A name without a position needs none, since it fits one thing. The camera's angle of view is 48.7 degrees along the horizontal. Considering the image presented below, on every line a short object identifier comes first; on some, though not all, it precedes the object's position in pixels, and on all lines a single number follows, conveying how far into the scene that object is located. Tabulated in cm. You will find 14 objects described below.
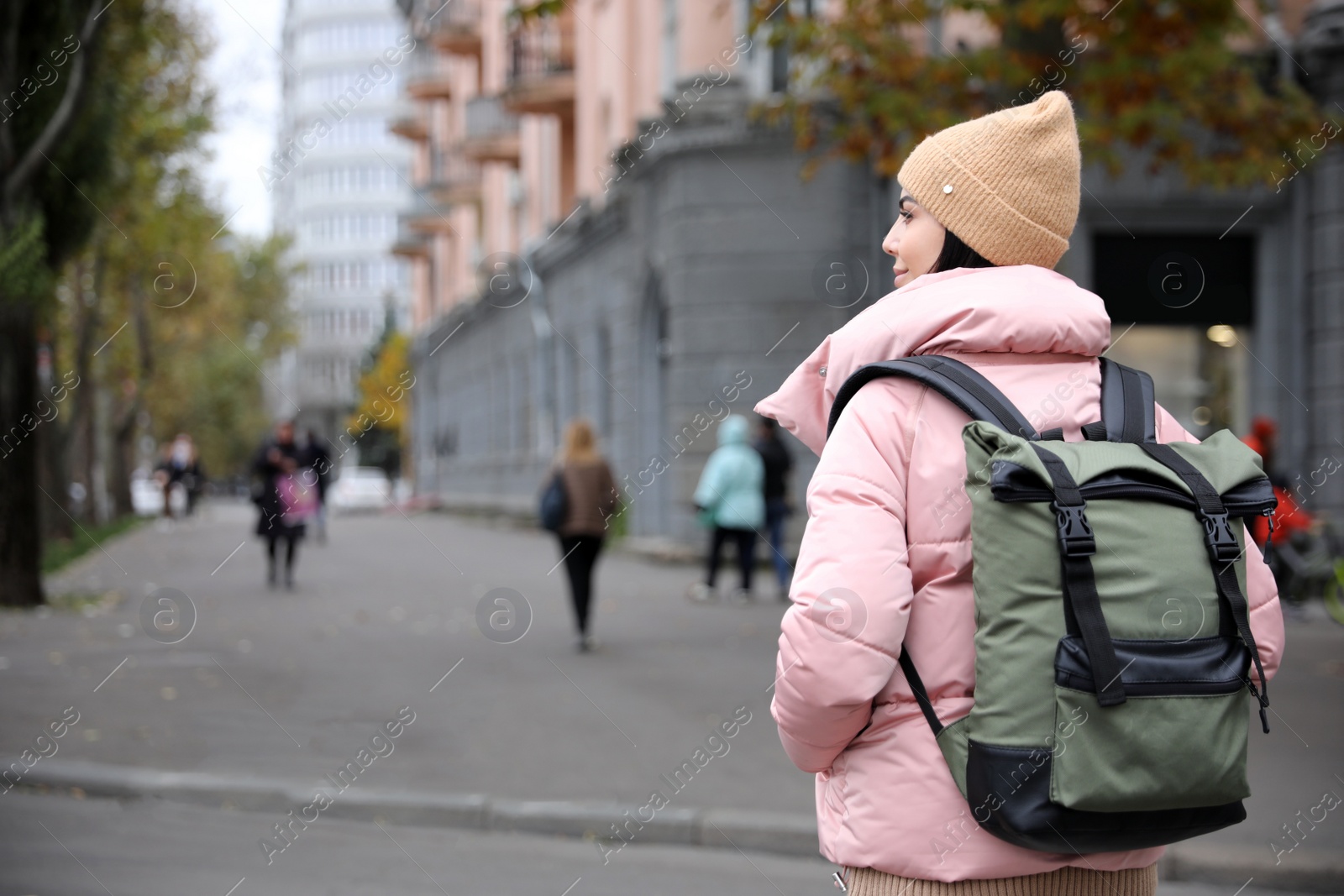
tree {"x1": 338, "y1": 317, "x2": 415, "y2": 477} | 6850
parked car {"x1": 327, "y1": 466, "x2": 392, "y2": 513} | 5391
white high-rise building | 9825
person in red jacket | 1298
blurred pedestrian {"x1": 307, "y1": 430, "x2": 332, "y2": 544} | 1792
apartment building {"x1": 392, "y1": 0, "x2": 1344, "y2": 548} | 1612
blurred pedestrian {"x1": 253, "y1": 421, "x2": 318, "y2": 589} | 1675
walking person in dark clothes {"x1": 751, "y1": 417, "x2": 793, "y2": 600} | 1538
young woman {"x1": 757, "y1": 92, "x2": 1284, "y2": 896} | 199
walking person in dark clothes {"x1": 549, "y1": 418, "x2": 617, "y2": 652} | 1145
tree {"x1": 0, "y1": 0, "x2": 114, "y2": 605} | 1302
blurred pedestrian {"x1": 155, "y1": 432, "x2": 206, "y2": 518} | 3837
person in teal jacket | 1487
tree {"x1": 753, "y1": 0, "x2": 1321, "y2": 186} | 1101
